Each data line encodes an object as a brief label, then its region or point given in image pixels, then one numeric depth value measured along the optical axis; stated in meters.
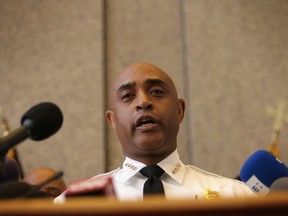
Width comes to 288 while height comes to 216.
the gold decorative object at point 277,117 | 2.57
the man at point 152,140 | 1.80
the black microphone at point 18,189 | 1.29
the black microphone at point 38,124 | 1.39
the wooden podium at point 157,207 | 0.86
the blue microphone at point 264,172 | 1.63
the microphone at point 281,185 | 1.43
